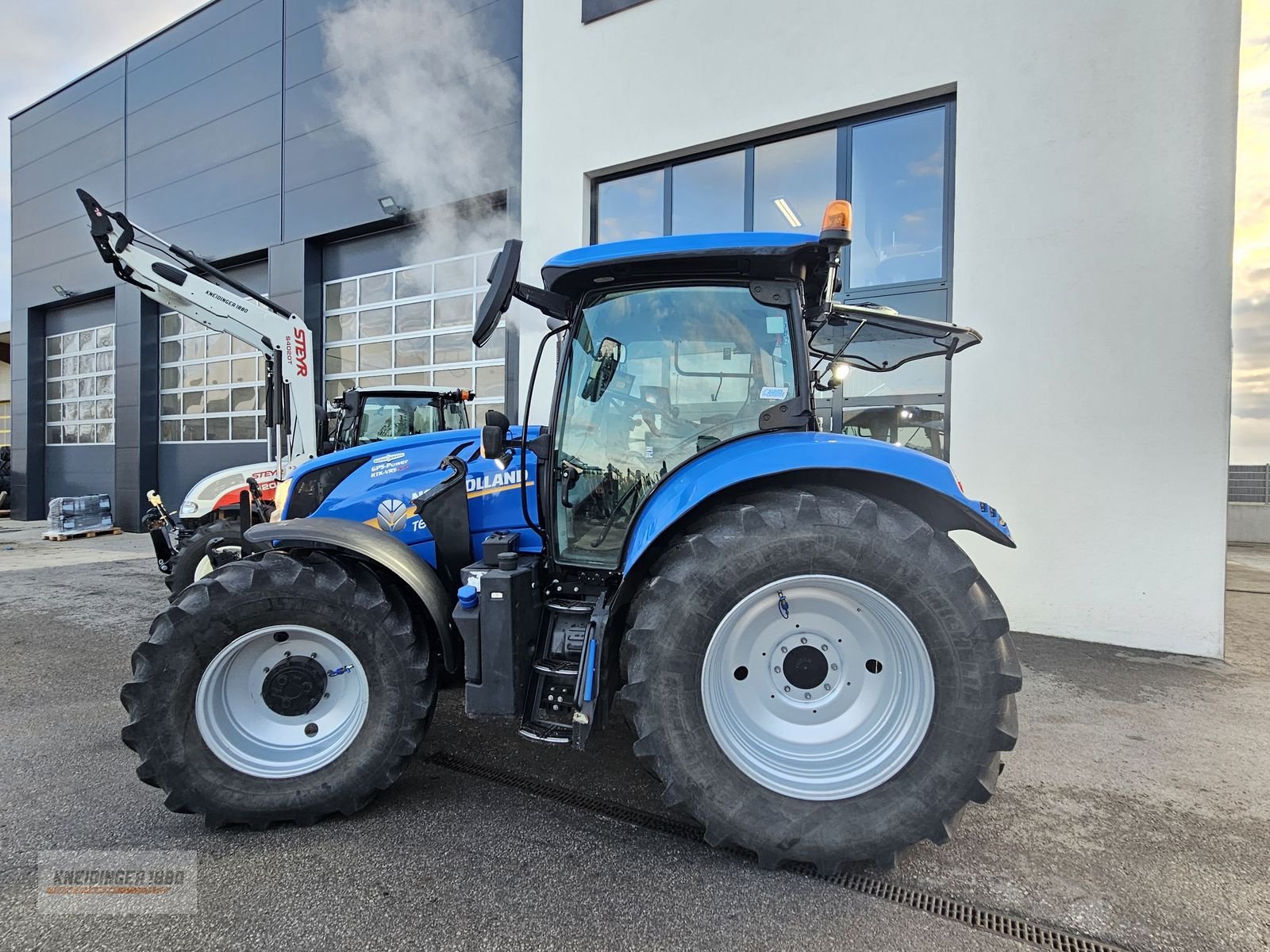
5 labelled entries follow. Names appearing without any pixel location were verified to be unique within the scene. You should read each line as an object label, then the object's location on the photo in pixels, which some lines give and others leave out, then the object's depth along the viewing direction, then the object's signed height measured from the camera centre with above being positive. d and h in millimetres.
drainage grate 1895 -1381
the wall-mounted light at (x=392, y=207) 9695 +3789
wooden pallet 12055 -1553
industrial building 4816 +2437
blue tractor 2102 -533
